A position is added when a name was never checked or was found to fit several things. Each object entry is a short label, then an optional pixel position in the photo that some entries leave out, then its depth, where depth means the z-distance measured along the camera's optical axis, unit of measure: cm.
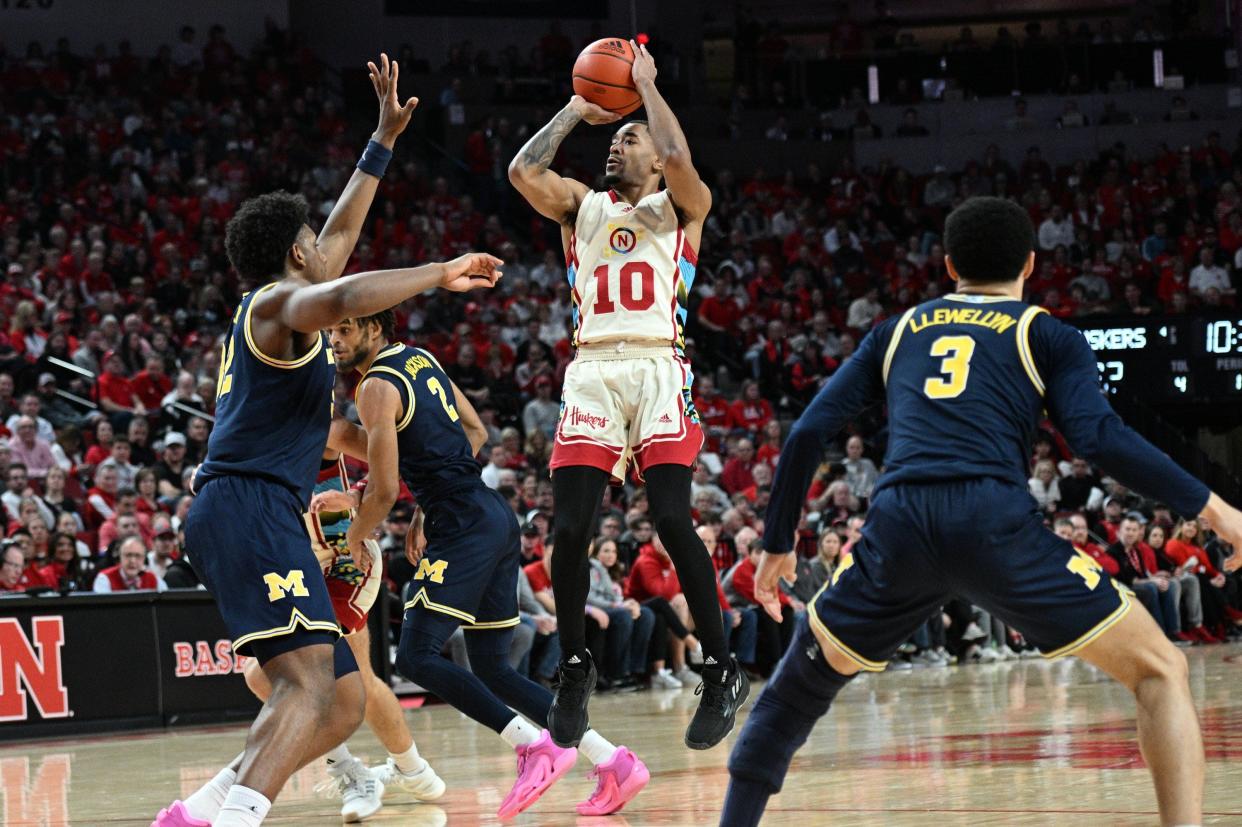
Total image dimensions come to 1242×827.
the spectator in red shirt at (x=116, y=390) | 1661
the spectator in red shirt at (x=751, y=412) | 2016
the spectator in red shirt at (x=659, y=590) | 1520
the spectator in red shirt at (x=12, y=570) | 1267
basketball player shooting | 662
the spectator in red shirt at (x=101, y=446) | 1546
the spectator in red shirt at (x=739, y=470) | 1858
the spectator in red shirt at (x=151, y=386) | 1683
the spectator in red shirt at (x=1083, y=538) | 1780
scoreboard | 1945
